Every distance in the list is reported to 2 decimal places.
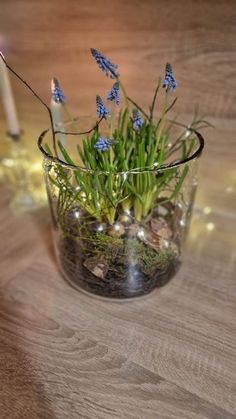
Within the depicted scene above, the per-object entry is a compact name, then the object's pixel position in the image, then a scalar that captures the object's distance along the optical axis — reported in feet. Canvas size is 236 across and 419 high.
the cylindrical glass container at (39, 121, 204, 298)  1.49
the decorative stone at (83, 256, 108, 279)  1.57
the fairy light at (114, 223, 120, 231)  1.56
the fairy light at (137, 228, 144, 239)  1.57
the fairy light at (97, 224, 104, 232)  1.57
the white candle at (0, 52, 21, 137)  2.21
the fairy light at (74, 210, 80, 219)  1.62
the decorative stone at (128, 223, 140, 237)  1.57
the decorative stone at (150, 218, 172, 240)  1.62
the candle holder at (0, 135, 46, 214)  2.47
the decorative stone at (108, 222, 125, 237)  1.55
